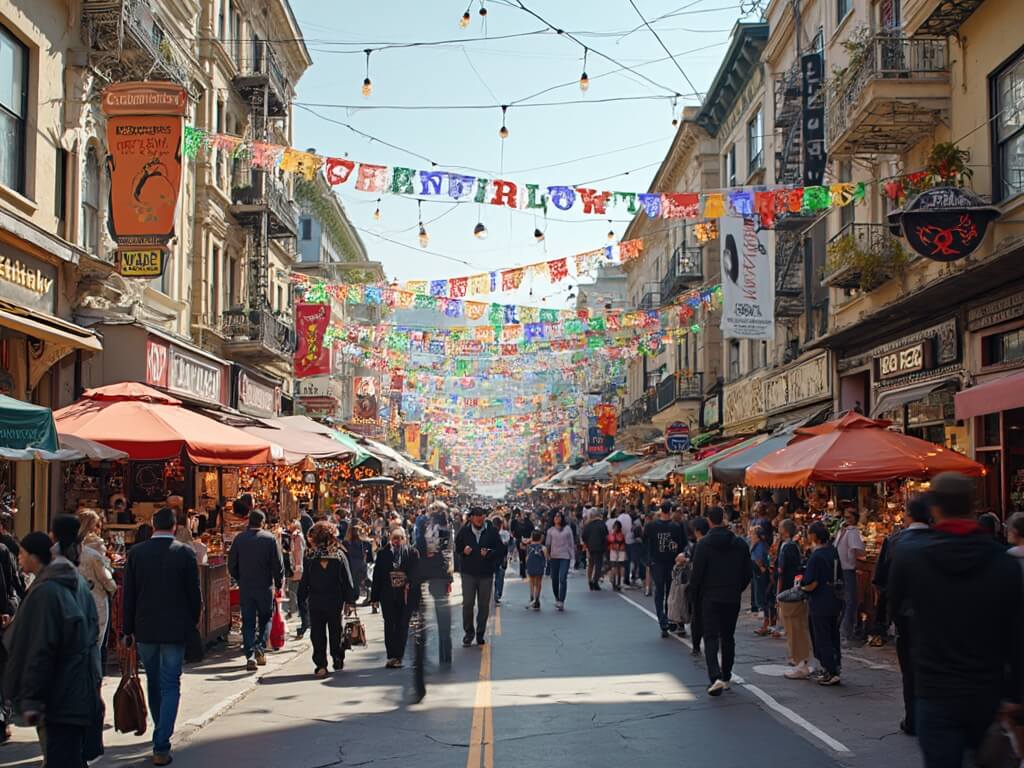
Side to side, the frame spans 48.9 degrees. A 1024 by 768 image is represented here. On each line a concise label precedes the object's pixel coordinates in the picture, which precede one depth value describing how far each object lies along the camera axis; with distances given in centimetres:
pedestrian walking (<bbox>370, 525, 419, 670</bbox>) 1323
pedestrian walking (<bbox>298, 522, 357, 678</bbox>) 1256
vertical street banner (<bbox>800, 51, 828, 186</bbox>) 2302
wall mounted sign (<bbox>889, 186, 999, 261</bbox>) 1591
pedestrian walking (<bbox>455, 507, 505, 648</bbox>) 1520
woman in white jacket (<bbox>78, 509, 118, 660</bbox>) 1009
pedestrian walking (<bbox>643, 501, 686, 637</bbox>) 1681
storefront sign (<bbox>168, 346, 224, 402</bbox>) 2231
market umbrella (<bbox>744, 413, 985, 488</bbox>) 1434
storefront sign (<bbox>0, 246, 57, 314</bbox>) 1584
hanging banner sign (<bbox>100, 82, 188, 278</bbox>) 1783
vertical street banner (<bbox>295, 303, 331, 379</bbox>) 3397
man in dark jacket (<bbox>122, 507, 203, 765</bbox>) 870
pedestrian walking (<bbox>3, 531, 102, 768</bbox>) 634
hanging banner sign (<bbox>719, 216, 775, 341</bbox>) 2305
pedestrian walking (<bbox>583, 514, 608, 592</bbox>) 2447
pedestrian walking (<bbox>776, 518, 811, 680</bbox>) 1208
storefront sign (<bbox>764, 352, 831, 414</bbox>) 2547
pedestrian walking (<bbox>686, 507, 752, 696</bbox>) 1124
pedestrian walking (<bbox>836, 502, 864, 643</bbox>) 1527
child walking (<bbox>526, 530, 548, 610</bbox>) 2075
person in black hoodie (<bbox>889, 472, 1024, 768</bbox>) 533
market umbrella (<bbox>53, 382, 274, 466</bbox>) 1397
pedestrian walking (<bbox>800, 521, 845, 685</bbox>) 1157
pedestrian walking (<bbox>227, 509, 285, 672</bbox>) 1284
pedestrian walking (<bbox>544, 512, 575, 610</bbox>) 2069
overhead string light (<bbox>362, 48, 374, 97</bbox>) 1978
